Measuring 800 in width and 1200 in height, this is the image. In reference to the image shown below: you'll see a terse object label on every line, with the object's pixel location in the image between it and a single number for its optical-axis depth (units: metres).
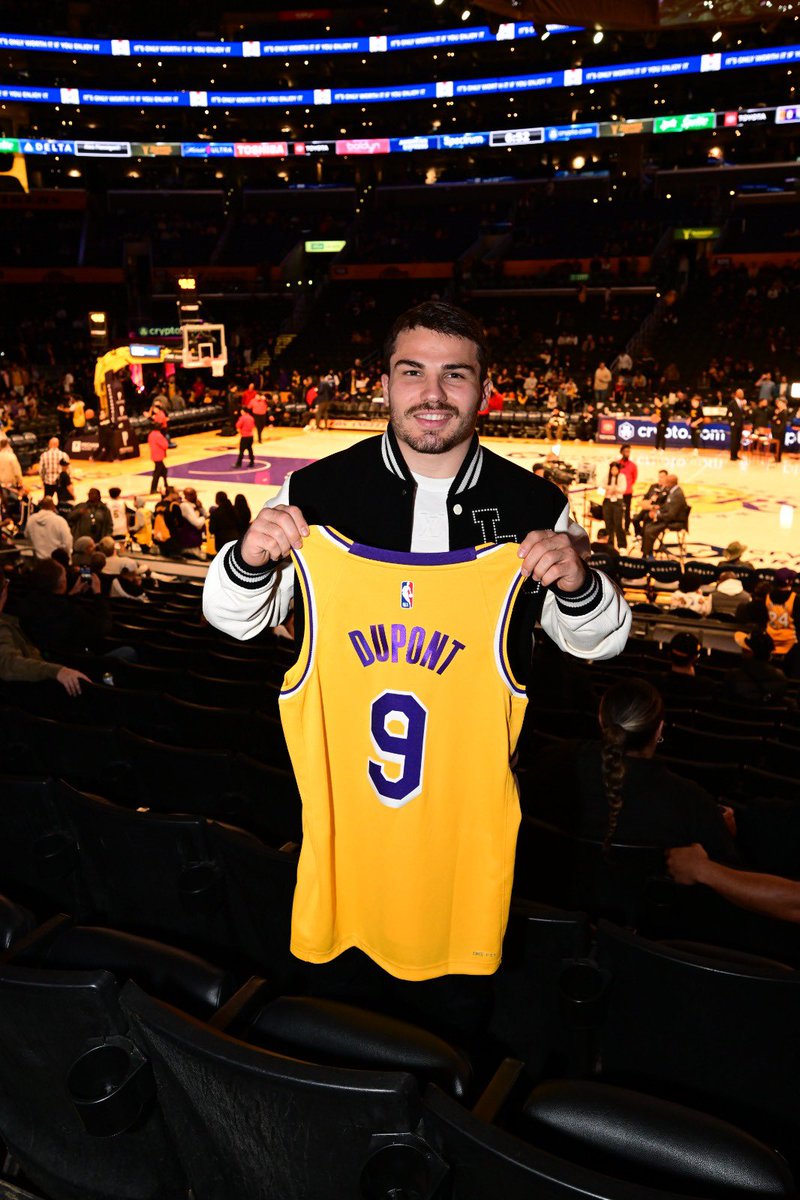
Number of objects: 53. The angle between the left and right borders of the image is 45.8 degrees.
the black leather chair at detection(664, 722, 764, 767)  5.52
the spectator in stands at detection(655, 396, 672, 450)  24.80
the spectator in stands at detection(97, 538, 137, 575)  11.35
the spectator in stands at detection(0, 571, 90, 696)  5.52
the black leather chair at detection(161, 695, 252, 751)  5.16
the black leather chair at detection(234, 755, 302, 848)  3.97
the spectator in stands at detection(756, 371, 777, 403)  25.62
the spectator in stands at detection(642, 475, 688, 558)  13.91
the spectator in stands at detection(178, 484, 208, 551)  14.44
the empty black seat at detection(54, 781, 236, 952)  3.05
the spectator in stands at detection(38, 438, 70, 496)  17.17
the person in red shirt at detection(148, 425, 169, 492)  18.41
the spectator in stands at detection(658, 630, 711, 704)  7.13
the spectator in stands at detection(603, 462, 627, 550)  14.33
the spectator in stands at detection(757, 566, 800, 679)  9.20
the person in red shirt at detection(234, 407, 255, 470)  21.36
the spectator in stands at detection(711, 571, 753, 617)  11.19
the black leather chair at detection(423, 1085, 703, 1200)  1.43
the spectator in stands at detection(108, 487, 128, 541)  15.48
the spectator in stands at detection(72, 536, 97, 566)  10.69
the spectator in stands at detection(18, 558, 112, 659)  7.14
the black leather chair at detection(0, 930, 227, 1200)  1.98
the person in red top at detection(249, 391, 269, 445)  24.94
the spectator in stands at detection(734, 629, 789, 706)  7.16
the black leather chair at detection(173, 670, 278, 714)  5.95
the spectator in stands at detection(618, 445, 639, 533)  14.90
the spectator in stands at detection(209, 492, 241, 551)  12.69
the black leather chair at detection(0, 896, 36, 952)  2.49
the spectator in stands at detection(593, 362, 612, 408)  28.98
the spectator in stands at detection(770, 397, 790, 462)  23.02
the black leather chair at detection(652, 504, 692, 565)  14.02
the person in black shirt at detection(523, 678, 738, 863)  3.48
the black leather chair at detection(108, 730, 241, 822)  4.21
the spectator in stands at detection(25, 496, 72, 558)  11.91
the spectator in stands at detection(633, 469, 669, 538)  14.53
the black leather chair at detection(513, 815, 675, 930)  3.34
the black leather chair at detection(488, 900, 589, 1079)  2.48
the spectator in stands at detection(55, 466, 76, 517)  16.81
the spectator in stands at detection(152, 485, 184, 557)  14.27
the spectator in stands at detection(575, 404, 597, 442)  26.42
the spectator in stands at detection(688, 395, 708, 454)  24.28
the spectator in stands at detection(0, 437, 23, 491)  17.73
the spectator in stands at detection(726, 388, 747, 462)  23.11
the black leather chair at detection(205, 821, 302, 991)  2.85
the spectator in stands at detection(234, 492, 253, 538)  13.49
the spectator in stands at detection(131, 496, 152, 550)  14.91
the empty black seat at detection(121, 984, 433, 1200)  1.63
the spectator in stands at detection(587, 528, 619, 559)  12.13
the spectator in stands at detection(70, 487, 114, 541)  13.25
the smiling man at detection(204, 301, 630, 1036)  2.40
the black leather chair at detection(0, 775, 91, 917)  3.38
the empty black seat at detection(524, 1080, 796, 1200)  1.66
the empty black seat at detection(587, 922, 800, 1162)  2.27
